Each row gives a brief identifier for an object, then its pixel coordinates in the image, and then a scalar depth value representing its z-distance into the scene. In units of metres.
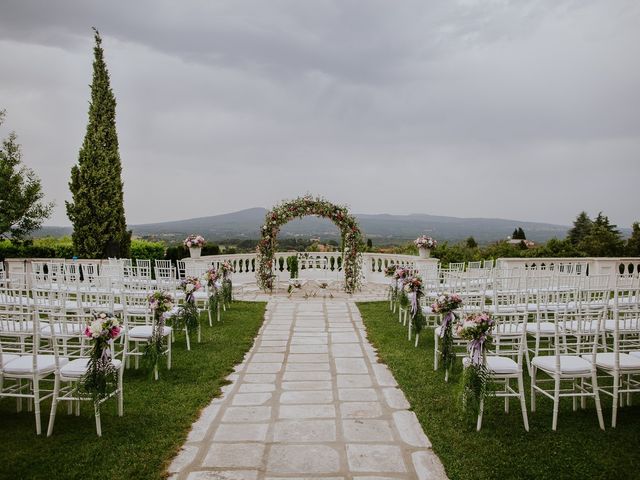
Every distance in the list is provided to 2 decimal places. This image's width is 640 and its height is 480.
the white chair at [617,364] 3.78
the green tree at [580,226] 28.95
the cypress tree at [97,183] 14.35
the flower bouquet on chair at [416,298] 6.76
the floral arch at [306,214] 13.09
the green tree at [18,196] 14.34
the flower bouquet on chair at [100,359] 3.61
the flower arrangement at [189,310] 6.57
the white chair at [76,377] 3.66
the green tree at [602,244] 15.47
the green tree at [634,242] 14.83
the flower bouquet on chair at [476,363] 3.74
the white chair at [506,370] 3.79
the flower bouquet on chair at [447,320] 4.96
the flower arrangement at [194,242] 12.62
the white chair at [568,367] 3.76
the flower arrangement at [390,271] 9.80
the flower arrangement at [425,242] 12.55
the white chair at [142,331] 5.19
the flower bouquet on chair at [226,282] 9.39
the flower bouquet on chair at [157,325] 5.08
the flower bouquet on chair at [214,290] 8.21
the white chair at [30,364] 3.61
